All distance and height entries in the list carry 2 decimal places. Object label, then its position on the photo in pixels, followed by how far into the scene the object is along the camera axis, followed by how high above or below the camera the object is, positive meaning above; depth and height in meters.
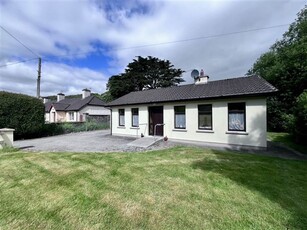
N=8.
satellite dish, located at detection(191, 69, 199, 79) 14.29 +3.47
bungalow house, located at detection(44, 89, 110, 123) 29.91 +1.10
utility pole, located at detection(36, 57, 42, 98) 17.53 +4.12
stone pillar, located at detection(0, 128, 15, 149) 8.66 -1.08
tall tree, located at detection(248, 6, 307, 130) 16.14 +4.12
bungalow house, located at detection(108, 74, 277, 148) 9.08 +0.22
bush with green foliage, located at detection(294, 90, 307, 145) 7.34 -0.20
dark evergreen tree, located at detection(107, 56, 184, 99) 33.22 +7.62
